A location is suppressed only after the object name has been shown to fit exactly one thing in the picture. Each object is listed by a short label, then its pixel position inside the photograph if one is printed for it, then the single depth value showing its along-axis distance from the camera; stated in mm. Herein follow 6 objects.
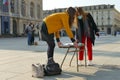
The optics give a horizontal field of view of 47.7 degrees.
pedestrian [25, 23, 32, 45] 10926
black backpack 3474
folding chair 3705
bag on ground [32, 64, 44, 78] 3348
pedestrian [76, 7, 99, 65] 4249
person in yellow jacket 3567
